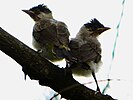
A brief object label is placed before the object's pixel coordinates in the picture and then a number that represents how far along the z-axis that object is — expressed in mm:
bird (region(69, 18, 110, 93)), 7357
